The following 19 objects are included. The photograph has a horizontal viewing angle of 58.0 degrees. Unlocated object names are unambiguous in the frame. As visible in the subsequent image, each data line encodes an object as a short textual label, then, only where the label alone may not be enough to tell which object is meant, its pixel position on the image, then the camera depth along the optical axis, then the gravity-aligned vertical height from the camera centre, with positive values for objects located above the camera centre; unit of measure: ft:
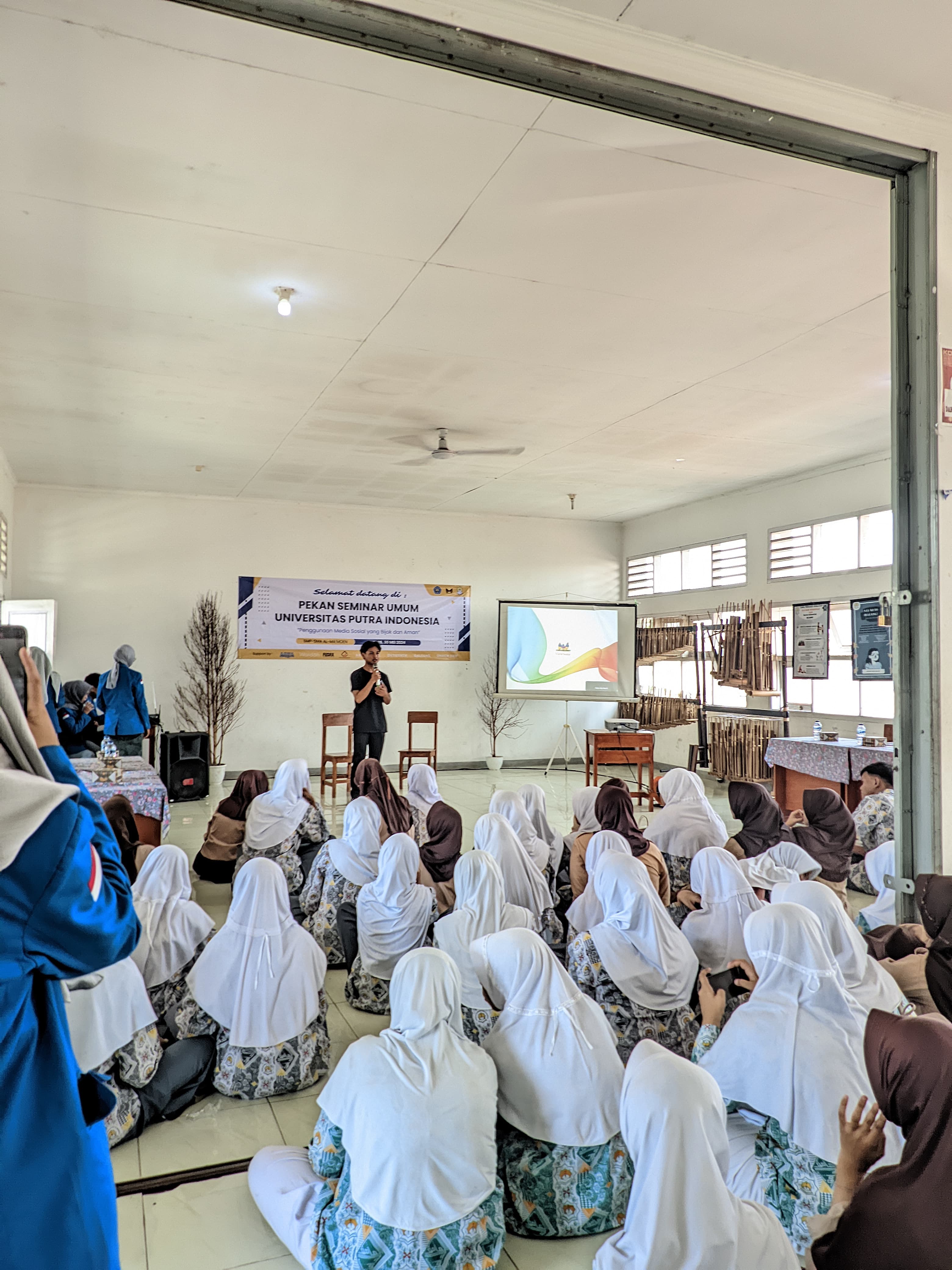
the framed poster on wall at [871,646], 14.29 +0.38
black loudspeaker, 27.40 -3.34
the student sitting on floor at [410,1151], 6.13 -3.58
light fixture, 13.69 +5.86
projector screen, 35.17 +0.51
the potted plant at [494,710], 36.40 -2.01
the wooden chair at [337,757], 28.50 -3.30
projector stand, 37.32 -3.42
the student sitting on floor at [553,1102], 7.13 -3.65
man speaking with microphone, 28.53 -1.41
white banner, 33.14 +1.71
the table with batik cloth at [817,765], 21.70 -2.69
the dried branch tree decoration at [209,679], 31.48 -0.68
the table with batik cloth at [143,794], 16.29 -2.54
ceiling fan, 22.36 +5.90
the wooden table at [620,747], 28.84 -2.81
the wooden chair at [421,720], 32.71 -2.23
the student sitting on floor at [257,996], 9.74 -3.83
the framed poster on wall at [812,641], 26.91 +0.73
